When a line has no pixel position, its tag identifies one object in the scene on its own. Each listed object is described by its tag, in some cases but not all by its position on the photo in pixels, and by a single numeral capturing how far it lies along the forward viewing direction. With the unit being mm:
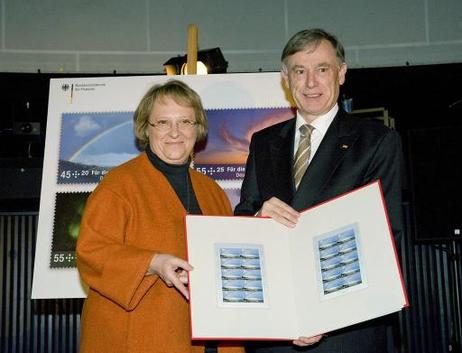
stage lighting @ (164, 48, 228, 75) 4094
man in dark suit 1709
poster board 2717
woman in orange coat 1761
